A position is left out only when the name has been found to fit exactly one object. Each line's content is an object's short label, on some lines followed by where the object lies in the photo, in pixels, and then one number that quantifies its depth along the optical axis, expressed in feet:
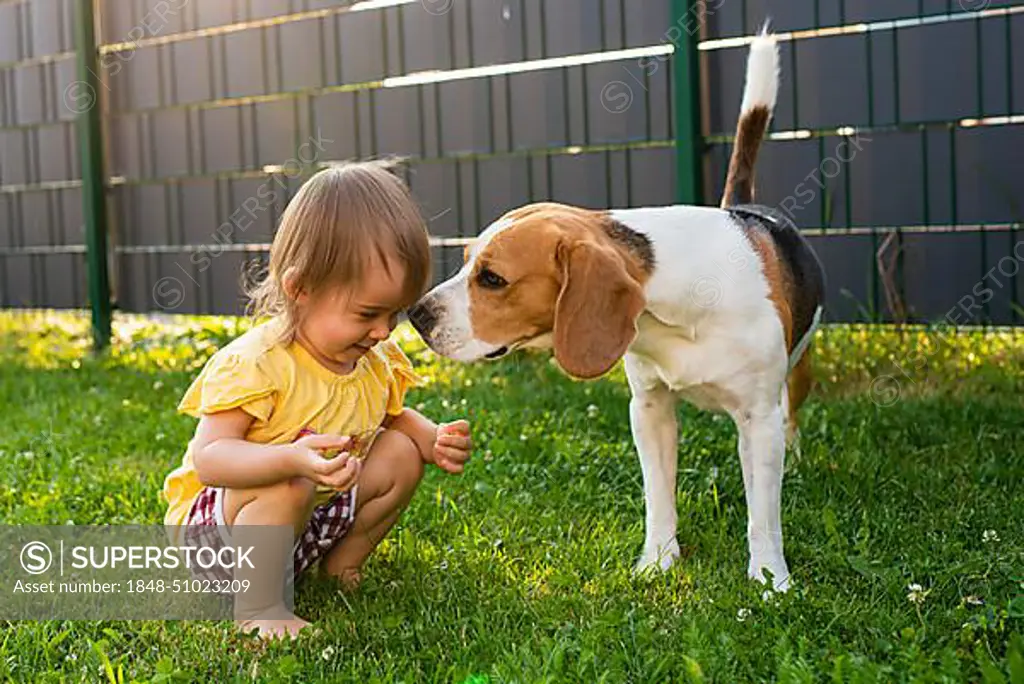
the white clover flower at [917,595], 9.30
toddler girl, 9.23
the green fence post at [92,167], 25.58
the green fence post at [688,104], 18.65
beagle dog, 9.70
